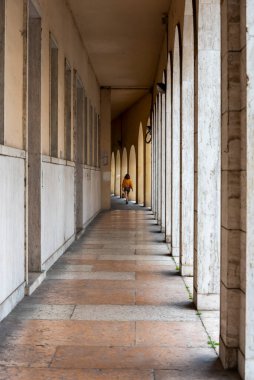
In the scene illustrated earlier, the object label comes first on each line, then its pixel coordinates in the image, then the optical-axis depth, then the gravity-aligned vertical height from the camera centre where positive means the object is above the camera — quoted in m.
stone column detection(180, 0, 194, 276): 7.08 +0.29
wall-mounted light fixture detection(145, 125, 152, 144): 20.64 +1.80
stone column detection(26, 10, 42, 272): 6.91 +0.44
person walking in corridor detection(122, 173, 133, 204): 25.34 -0.11
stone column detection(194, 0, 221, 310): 5.38 +0.12
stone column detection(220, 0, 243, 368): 3.70 +0.07
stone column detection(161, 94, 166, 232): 12.74 +0.45
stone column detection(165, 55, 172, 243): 10.64 +0.26
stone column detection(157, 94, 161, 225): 14.35 +0.97
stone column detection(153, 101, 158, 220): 16.69 +0.65
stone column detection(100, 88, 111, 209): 20.38 +1.31
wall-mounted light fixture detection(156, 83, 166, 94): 11.37 +1.85
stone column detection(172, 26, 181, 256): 8.91 +0.51
